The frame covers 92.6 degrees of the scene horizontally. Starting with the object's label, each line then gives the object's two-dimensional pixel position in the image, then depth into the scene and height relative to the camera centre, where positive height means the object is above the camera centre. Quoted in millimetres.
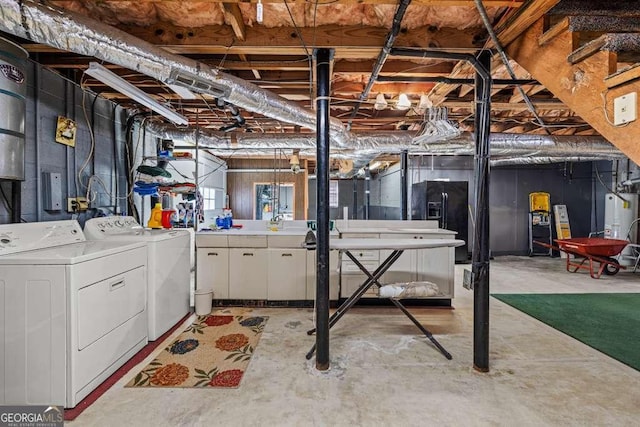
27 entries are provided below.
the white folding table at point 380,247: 2272 -283
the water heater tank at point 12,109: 1959 +661
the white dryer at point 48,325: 1730 -667
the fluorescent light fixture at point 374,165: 8469 +1281
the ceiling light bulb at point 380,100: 3205 +1147
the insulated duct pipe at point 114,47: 1763 +1055
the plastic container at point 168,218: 3350 -99
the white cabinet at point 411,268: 3555 -688
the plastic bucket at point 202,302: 3297 -1005
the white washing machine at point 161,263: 2592 -502
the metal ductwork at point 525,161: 6023 +986
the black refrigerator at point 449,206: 6152 +59
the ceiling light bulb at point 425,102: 3377 +1194
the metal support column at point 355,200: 10758 +320
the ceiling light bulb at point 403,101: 3160 +1121
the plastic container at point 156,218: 3328 -98
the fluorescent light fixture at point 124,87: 2332 +1032
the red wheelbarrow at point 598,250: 4844 -667
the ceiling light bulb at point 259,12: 1798 +1180
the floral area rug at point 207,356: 2088 -1162
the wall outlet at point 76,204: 2756 +45
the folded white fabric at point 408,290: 2480 -671
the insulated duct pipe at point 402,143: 4414 +979
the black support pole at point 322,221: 2211 -87
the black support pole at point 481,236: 2209 -197
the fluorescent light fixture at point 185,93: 2707 +1081
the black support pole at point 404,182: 5152 +457
